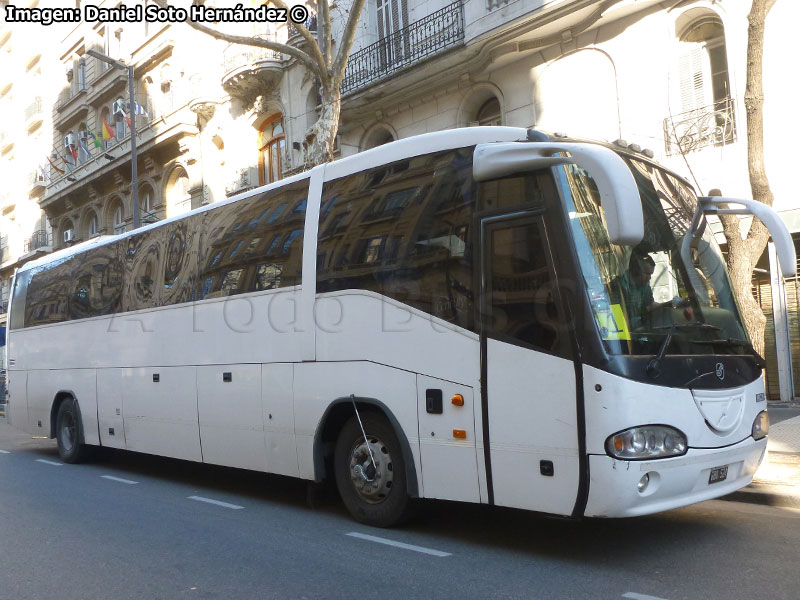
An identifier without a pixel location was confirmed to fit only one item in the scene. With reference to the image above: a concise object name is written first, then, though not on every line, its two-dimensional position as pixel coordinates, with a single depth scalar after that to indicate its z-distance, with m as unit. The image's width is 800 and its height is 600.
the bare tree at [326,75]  12.96
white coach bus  5.25
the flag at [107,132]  29.63
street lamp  23.00
